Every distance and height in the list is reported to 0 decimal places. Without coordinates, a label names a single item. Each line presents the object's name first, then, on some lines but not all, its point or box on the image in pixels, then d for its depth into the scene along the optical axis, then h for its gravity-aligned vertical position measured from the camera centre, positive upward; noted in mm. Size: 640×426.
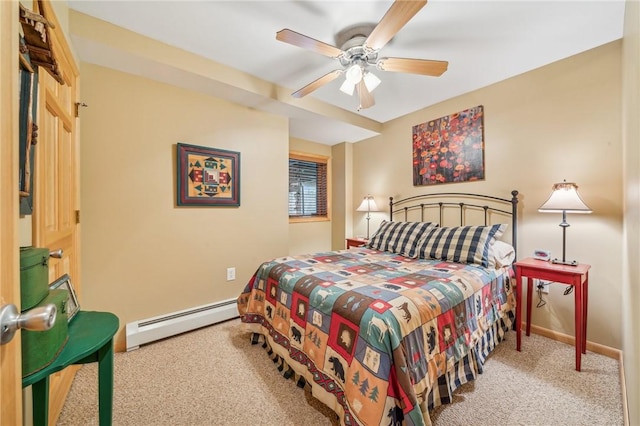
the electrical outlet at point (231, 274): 2762 -687
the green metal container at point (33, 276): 707 -191
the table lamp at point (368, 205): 3744 +92
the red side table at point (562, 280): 1782 -520
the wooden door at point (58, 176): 1227 +209
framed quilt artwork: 2434 +362
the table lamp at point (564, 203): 1917 +60
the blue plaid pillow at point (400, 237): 2635 -285
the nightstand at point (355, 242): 3603 -450
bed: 1166 -625
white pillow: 2207 -382
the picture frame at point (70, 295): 974 -345
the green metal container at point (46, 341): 669 -372
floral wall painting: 2771 +740
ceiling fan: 1489 +1085
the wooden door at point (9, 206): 484 +12
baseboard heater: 2121 -1015
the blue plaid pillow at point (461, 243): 2197 -301
